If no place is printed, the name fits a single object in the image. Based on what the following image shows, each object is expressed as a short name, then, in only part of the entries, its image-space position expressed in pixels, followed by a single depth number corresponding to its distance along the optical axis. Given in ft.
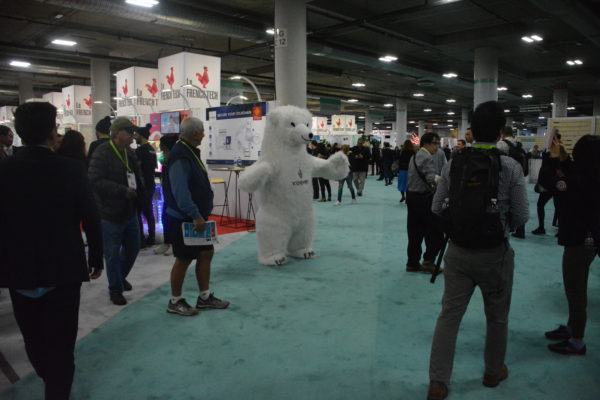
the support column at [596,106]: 81.80
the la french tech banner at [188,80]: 32.17
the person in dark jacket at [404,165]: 24.47
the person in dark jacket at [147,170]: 18.45
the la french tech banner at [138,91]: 38.63
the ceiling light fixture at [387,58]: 45.78
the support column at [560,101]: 67.51
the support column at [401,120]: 84.33
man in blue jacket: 11.03
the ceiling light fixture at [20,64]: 46.16
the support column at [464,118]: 98.37
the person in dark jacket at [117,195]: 12.21
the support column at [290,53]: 25.80
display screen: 30.14
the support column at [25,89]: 58.80
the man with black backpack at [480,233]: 7.30
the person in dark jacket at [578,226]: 9.14
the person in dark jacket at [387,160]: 53.47
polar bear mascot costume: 16.43
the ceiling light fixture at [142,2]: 26.71
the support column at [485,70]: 44.55
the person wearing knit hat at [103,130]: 15.64
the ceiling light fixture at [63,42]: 40.53
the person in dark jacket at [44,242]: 6.29
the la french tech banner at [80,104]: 50.42
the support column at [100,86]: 46.65
